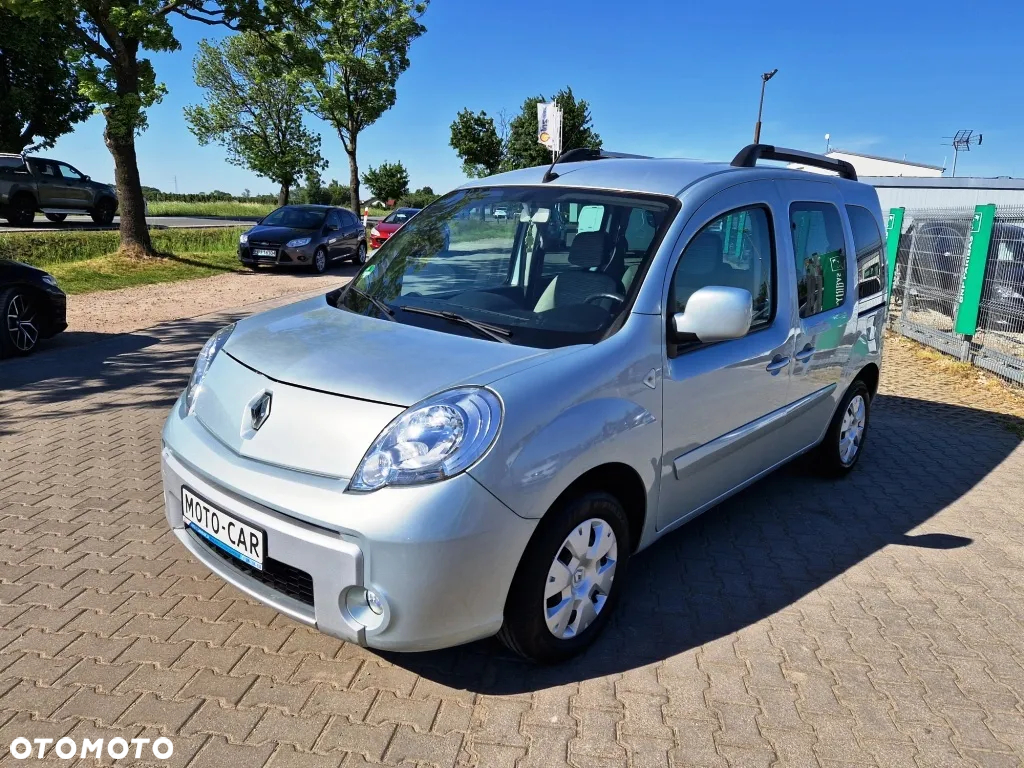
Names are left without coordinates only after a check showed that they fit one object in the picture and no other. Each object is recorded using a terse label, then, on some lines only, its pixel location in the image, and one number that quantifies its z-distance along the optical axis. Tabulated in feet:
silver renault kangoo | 8.00
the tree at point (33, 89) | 108.27
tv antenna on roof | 176.55
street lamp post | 103.39
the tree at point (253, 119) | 124.98
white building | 164.35
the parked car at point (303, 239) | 57.52
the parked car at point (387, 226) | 69.97
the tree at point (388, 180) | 153.48
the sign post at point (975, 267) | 29.89
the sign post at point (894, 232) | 42.75
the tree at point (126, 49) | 44.01
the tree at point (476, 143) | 144.15
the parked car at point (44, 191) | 73.36
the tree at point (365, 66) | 96.48
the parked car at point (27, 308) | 24.64
